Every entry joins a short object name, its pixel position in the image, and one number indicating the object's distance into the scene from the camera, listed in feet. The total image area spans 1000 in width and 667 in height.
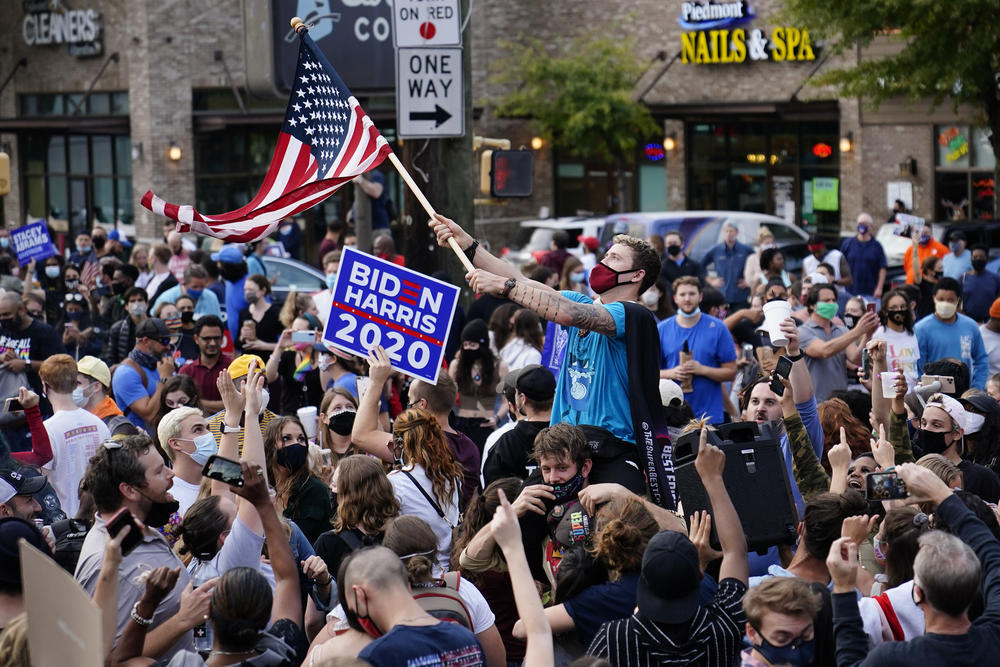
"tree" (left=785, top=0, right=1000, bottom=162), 67.72
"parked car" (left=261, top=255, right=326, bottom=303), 67.97
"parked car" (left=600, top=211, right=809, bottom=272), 75.36
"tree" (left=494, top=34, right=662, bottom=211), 99.66
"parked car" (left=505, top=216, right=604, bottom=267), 80.64
